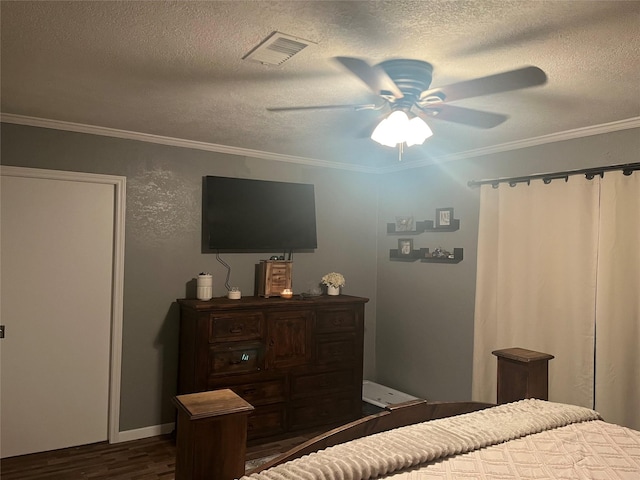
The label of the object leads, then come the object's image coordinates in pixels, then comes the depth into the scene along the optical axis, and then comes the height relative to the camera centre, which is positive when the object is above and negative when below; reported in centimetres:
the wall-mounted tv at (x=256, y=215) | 407 +25
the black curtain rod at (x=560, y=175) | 312 +55
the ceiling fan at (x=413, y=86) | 224 +80
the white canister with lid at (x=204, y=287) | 391 -35
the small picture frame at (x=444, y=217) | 434 +29
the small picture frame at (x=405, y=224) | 471 +23
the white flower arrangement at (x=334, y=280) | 452 -31
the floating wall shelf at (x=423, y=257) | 426 -7
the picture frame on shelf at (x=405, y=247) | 471 +1
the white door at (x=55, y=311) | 341 -53
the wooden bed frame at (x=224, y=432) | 121 -52
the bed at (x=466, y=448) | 139 -63
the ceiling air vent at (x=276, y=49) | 198 +82
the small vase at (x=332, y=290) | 453 -40
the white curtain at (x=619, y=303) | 309 -31
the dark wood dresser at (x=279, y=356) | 366 -88
